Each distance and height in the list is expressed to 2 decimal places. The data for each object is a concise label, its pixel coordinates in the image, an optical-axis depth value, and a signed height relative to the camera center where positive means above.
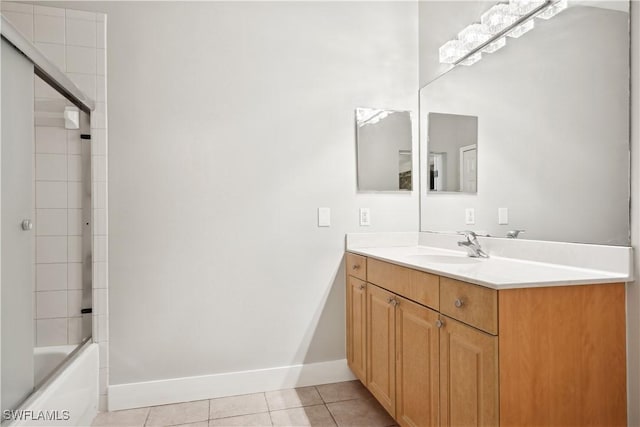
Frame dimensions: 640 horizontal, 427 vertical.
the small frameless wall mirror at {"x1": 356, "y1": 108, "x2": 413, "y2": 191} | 2.54 +0.43
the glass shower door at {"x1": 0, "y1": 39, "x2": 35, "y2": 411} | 1.29 -0.05
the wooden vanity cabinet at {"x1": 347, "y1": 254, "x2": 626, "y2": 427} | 1.17 -0.47
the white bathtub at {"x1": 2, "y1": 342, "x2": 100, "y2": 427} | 1.41 -0.73
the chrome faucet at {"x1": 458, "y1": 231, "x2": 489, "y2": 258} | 1.94 -0.16
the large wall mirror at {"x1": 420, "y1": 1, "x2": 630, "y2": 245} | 1.39 +0.37
